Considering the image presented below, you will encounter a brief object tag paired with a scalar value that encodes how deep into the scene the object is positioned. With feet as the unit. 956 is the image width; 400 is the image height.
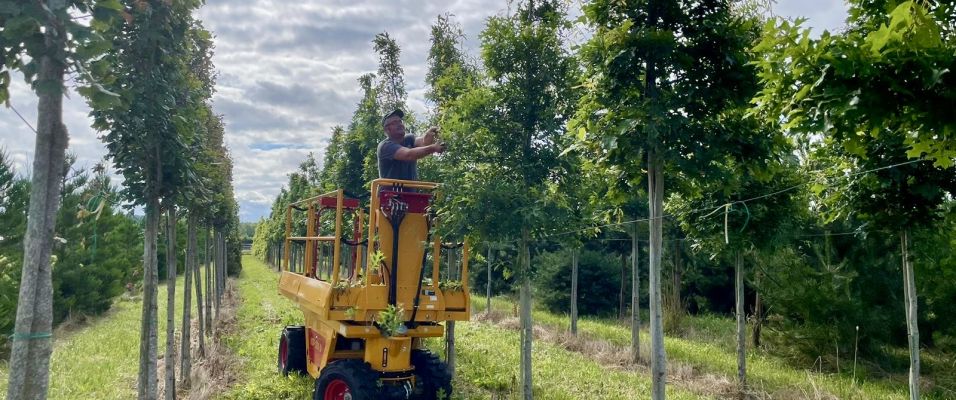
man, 22.40
